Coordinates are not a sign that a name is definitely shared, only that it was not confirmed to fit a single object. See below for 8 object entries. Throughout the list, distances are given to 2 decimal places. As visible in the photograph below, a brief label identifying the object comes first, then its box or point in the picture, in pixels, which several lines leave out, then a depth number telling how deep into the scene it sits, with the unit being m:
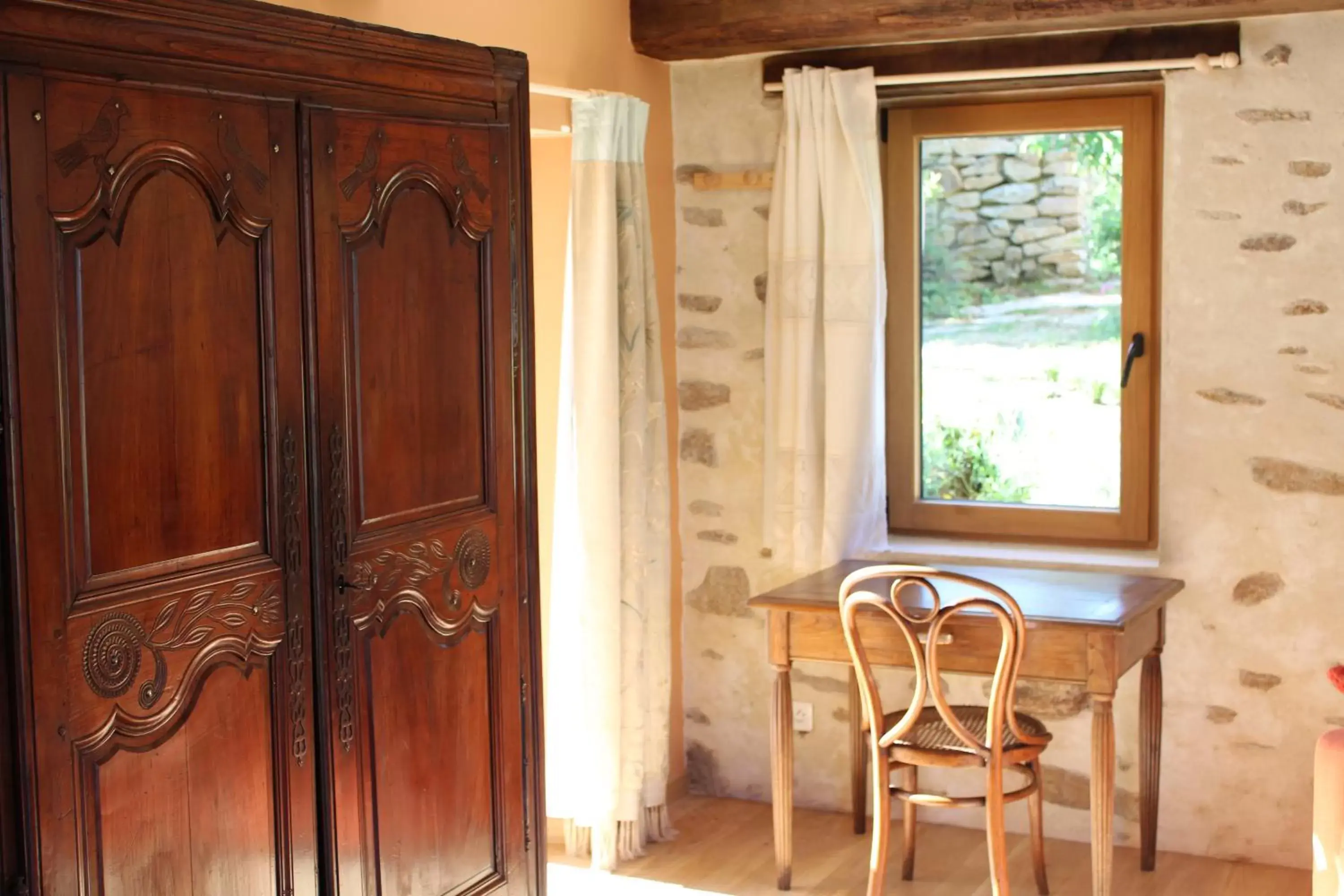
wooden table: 3.37
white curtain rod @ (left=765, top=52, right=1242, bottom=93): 3.78
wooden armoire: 1.94
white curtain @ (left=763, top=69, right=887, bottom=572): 4.16
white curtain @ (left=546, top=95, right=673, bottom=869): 3.84
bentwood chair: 3.28
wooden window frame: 4.06
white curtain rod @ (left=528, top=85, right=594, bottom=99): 3.69
